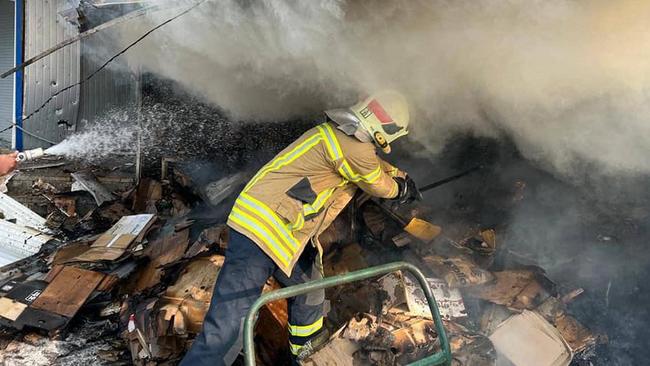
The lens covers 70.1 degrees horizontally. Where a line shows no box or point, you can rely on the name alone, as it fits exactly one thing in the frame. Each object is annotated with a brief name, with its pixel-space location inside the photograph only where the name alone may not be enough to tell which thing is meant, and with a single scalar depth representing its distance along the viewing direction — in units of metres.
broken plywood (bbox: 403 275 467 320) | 3.53
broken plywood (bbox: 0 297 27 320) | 3.49
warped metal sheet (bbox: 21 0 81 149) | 5.87
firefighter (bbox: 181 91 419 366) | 2.87
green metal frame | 1.98
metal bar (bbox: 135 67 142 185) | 5.67
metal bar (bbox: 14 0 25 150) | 5.82
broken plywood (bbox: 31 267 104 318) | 3.59
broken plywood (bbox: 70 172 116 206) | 5.33
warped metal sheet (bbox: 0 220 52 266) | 4.67
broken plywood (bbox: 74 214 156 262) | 4.03
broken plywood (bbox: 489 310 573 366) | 3.24
